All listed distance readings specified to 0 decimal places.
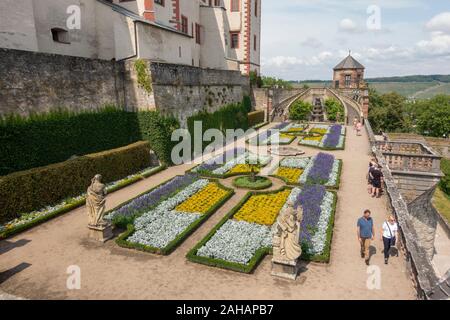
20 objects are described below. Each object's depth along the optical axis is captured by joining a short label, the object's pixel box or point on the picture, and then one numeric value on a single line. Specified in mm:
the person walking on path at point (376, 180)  15066
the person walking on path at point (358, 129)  32681
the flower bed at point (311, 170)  17562
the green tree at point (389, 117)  56469
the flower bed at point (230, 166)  19125
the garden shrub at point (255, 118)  39094
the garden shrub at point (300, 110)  44219
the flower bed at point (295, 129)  33891
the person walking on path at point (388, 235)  9977
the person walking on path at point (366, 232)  9953
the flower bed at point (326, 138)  27047
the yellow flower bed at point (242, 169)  19688
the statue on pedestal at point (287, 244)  9008
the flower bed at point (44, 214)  12111
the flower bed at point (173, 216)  11188
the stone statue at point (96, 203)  11281
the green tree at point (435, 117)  59850
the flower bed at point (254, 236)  10055
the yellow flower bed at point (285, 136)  31441
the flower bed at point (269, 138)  28916
